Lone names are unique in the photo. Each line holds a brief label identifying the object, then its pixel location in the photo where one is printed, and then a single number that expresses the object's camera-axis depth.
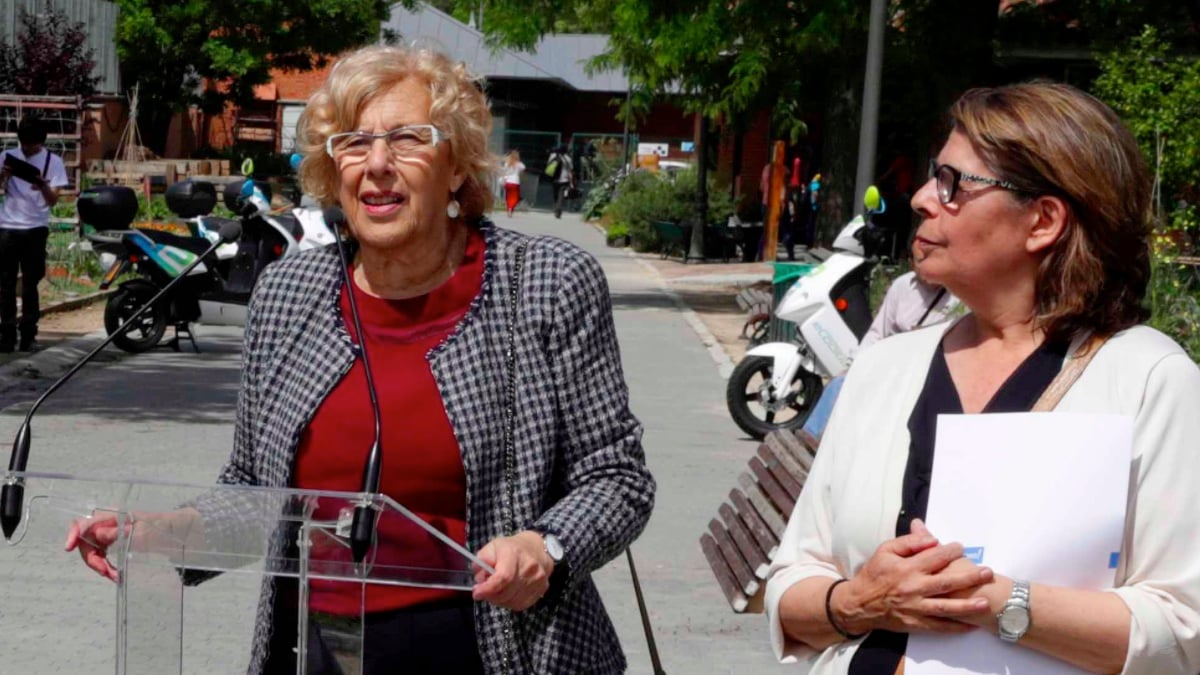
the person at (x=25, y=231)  15.44
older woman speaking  2.97
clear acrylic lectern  2.73
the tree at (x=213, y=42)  46.91
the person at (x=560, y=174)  50.59
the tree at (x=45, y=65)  35.72
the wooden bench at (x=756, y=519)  5.95
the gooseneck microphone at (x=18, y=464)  2.74
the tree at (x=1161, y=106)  13.66
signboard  53.00
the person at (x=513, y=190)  47.88
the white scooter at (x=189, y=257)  16.03
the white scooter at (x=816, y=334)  11.49
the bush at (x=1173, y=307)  9.43
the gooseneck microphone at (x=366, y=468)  2.67
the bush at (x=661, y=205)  34.91
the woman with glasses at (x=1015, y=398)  2.65
